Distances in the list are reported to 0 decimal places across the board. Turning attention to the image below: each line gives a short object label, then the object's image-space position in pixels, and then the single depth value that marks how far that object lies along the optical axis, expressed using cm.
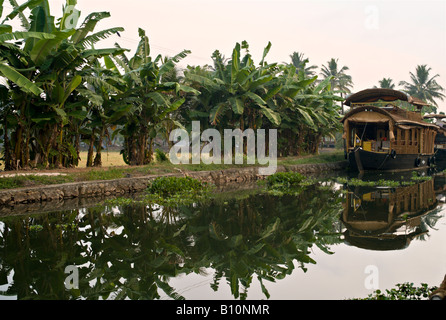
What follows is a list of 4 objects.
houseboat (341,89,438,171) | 2062
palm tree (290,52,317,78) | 4994
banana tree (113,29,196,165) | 1471
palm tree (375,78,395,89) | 4928
